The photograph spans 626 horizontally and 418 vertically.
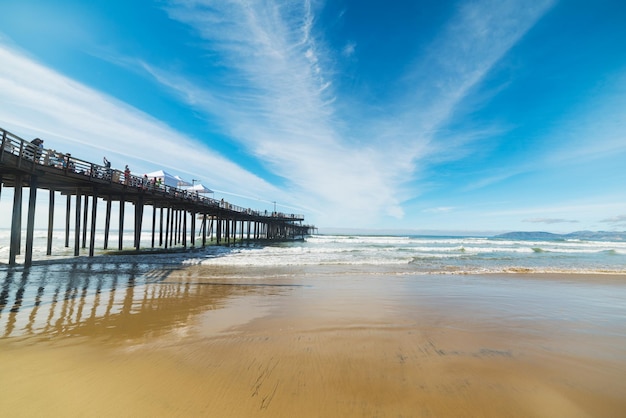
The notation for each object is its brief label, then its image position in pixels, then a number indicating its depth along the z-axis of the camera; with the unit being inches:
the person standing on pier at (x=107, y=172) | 692.4
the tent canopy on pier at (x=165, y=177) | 1000.2
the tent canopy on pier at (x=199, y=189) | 1407.5
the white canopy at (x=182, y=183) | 1224.5
